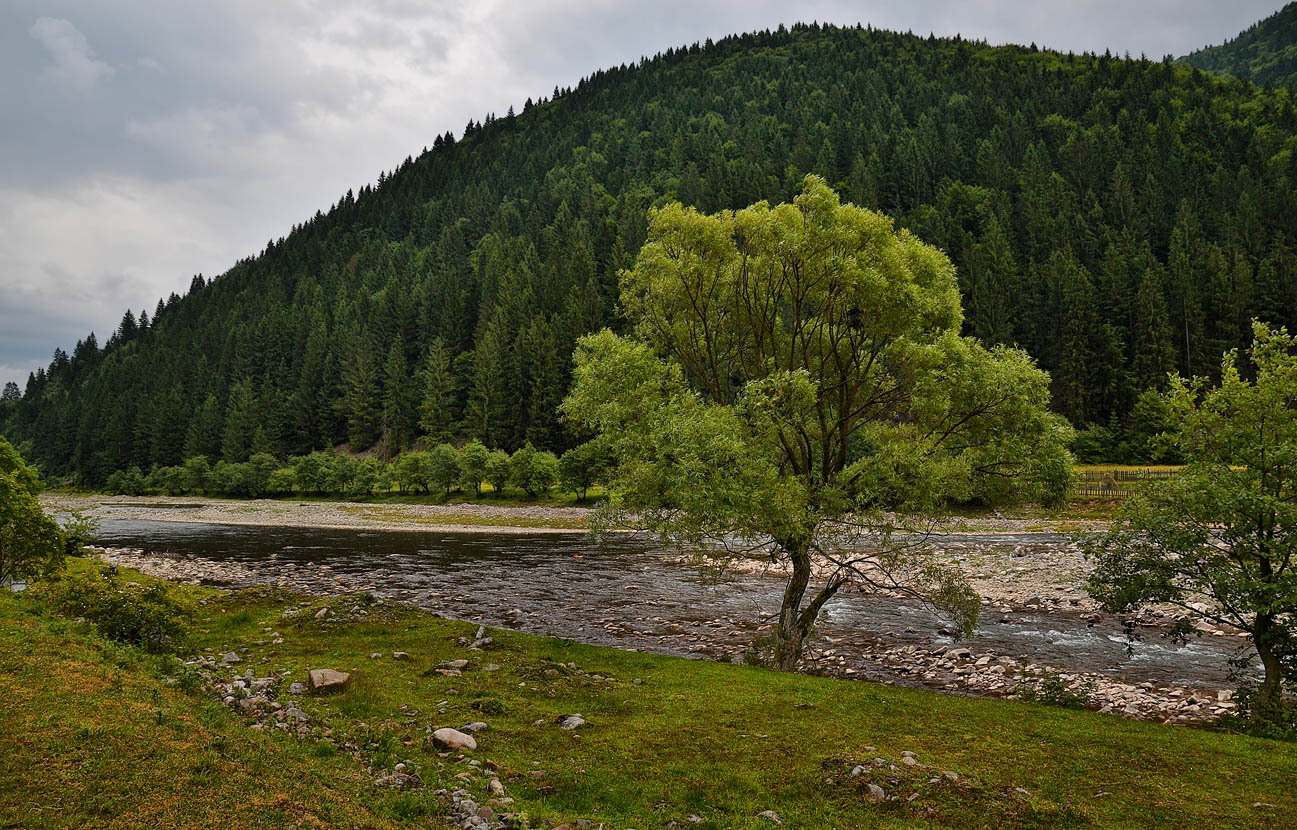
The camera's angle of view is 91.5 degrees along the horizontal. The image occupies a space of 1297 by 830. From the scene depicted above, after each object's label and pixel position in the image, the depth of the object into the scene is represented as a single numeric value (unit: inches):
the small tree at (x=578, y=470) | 3056.1
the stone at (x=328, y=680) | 527.2
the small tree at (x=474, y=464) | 3521.2
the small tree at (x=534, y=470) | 3299.7
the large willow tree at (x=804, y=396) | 617.9
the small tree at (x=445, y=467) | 3609.7
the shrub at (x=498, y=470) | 3420.3
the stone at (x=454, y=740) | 413.1
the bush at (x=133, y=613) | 622.8
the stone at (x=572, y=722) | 470.9
